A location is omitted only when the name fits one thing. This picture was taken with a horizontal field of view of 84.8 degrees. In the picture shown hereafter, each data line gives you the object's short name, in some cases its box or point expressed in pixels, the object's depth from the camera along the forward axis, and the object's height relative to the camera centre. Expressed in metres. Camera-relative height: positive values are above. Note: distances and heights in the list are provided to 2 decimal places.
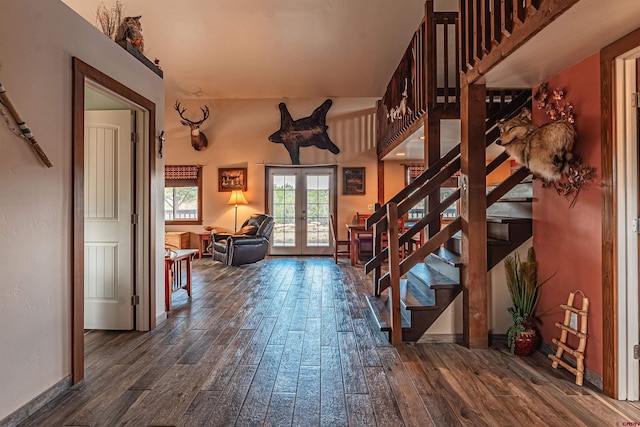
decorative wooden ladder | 2.24 -0.81
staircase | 2.95 -0.26
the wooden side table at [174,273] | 3.76 -0.71
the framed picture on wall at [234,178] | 8.19 +0.85
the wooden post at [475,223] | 2.83 -0.07
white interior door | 3.23 -0.07
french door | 8.24 +0.24
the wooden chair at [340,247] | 7.16 -0.74
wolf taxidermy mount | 2.34 +0.50
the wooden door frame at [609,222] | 2.06 -0.05
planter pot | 2.68 -0.99
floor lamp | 7.89 +0.36
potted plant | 2.69 -0.70
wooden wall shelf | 2.93 +1.41
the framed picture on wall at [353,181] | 8.18 +0.78
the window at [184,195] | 8.20 +0.45
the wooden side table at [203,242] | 7.89 -0.64
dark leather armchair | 6.82 -0.57
